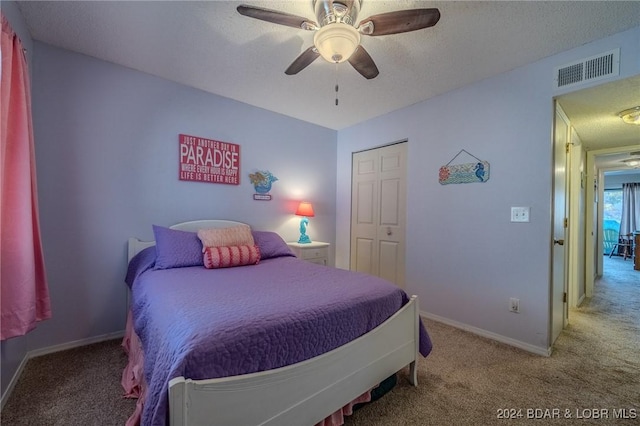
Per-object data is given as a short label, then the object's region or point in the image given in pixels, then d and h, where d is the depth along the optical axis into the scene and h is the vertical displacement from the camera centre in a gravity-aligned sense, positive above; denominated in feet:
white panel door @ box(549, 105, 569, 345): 7.23 -0.35
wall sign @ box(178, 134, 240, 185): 8.72 +1.74
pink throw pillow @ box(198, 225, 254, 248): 7.48 -0.72
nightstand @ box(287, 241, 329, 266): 10.59 -1.53
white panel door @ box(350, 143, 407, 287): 10.64 +0.11
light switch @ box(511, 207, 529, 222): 7.30 +0.09
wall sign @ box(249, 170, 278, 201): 10.38 +1.16
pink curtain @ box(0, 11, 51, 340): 4.53 +0.13
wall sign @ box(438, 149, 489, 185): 8.16 +1.41
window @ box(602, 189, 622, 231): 23.88 +1.00
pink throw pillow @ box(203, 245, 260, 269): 7.00 -1.20
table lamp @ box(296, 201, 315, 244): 11.16 -0.07
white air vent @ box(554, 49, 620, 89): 6.13 +3.56
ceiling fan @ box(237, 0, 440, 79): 4.51 +3.33
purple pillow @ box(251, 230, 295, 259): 8.53 -1.05
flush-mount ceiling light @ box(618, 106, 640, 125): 7.36 +2.92
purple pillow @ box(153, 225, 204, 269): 6.78 -1.00
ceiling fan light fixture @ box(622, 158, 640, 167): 14.01 +3.14
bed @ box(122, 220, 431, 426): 3.11 -1.87
